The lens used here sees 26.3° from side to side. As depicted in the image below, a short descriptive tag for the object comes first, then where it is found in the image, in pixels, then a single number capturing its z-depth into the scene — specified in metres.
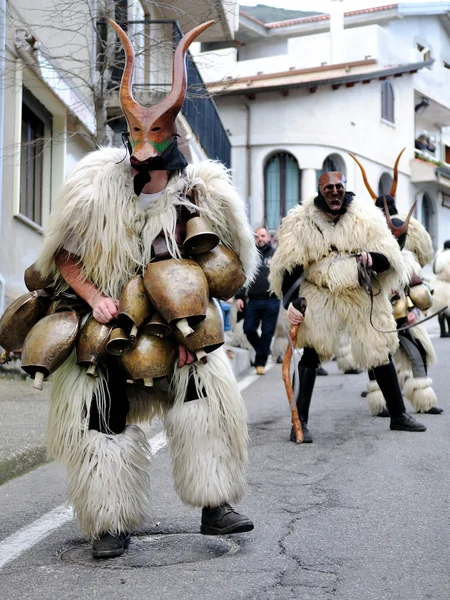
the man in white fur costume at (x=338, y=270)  7.00
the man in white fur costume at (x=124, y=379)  4.04
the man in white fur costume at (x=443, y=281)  19.75
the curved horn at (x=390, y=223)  8.73
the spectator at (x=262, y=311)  13.52
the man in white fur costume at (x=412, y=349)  8.62
